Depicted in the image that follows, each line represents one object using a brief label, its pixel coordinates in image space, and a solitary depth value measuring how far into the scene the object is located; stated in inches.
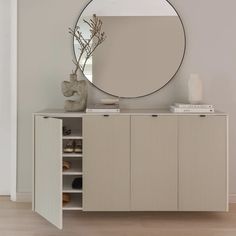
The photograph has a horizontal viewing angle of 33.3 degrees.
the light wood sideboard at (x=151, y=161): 112.3
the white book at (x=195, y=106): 113.9
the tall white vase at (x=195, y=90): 119.8
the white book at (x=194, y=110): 113.1
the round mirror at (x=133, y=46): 127.0
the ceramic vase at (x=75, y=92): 118.6
